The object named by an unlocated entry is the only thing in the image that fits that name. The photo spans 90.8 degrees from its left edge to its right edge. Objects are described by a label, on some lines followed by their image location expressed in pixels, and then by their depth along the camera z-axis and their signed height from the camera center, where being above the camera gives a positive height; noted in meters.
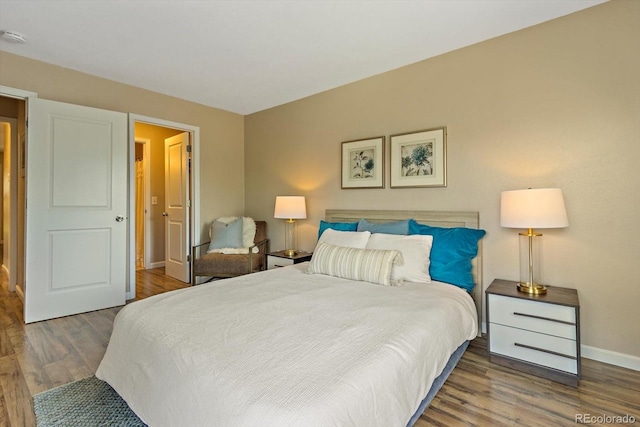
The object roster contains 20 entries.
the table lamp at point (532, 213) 1.99 +0.02
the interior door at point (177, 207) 4.30 +0.17
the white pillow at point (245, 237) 3.89 -0.24
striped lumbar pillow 2.27 -0.35
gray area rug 1.54 -0.98
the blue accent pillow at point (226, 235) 3.96 -0.21
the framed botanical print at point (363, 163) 3.20 +0.57
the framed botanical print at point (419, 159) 2.79 +0.54
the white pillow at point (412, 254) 2.34 -0.28
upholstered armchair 3.62 -0.43
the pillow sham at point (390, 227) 2.75 -0.09
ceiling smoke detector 2.50 +1.48
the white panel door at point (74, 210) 2.91 +0.10
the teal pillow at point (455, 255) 2.38 -0.30
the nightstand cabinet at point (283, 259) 3.43 -0.45
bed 0.99 -0.53
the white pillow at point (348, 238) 2.66 -0.18
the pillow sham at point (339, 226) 3.13 -0.08
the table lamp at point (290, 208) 3.58 +0.11
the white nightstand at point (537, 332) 1.88 -0.73
